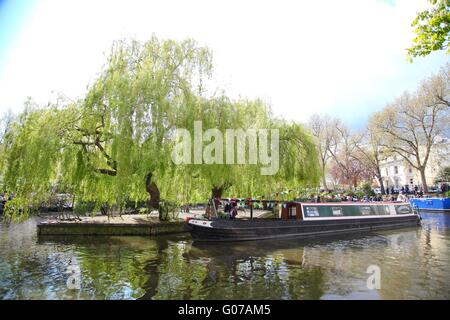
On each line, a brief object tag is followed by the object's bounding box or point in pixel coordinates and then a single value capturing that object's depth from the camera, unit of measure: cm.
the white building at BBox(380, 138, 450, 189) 6362
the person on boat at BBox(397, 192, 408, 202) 3598
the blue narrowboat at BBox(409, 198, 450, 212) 3597
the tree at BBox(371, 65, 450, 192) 3668
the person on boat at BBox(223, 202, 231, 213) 1940
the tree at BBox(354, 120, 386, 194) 4576
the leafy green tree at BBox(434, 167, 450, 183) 5120
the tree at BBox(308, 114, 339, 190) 5450
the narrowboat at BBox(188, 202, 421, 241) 1742
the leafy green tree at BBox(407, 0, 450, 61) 905
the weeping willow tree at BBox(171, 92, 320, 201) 1758
